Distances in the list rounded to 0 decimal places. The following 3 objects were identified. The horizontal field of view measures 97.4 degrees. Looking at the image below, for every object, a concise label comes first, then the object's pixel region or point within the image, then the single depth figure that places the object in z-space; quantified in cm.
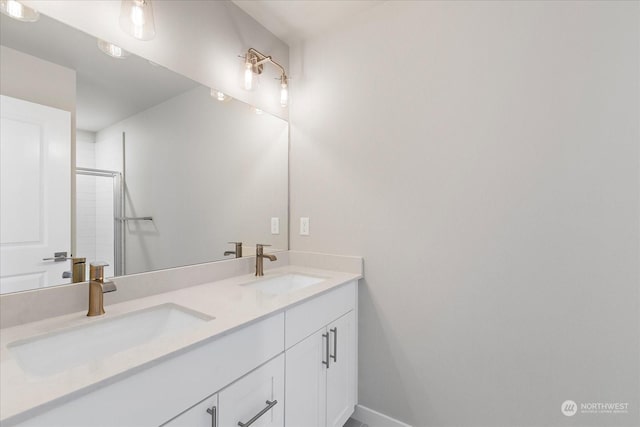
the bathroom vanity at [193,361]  60
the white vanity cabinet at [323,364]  115
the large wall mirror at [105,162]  92
